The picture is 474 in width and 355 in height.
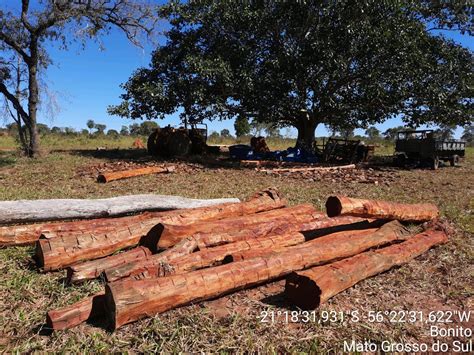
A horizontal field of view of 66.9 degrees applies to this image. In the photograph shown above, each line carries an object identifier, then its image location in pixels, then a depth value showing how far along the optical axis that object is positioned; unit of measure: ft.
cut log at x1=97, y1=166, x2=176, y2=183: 32.09
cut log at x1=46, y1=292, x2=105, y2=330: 8.83
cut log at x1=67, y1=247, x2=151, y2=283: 11.12
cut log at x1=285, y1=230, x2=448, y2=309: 10.11
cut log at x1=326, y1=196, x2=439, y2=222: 14.21
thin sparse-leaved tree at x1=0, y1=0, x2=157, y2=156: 45.88
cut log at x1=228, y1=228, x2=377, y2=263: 11.78
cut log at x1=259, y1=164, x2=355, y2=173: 41.06
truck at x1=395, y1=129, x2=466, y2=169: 50.57
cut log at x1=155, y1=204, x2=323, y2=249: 12.68
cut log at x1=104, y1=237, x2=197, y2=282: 10.53
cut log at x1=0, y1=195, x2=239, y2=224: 14.97
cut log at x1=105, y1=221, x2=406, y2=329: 8.91
